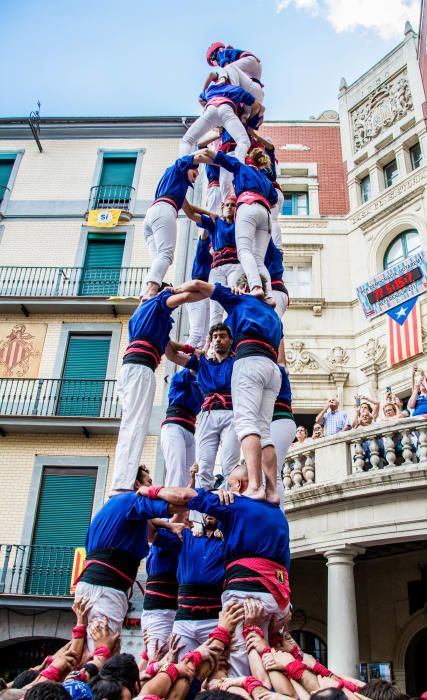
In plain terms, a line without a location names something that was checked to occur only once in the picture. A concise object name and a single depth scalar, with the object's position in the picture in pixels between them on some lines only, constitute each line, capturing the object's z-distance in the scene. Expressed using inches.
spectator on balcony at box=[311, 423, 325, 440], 490.9
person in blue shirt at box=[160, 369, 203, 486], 282.2
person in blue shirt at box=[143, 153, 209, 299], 294.7
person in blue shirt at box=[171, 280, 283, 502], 227.1
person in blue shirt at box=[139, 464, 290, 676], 175.3
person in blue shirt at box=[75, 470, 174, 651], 184.7
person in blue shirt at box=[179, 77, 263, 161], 352.8
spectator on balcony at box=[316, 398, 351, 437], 485.4
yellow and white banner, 748.6
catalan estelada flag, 631.2
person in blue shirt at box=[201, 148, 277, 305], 278.8
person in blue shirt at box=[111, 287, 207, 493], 236.7
